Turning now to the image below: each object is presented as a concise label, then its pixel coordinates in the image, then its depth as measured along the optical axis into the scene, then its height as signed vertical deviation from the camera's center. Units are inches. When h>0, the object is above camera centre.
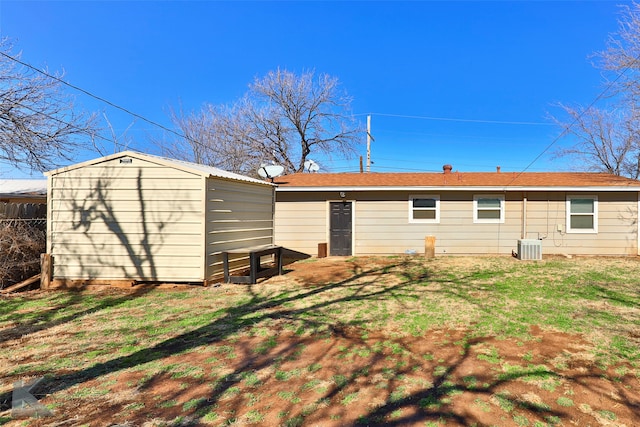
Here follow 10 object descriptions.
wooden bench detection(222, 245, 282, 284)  291.4 -41.2
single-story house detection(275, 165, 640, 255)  440.8 +4.1
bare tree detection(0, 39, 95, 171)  346.6 +89.6
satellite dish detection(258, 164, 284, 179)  457.6 +61.6
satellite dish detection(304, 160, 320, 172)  644.1 +96.4
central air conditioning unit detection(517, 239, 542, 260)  413.7 -38.7
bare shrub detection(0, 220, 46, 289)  261.9 -31.2
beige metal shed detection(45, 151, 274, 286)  283.6 -6.8
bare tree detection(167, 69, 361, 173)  887.7 +205.8
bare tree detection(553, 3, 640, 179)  878.4 +169.7
